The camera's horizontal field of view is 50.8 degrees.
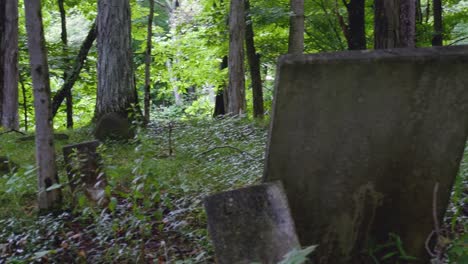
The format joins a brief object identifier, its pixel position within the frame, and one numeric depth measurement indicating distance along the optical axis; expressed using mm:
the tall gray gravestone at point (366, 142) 2812
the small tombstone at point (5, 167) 6948
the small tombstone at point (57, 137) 9328
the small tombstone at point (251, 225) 2787
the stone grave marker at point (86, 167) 5070
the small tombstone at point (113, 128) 8690
